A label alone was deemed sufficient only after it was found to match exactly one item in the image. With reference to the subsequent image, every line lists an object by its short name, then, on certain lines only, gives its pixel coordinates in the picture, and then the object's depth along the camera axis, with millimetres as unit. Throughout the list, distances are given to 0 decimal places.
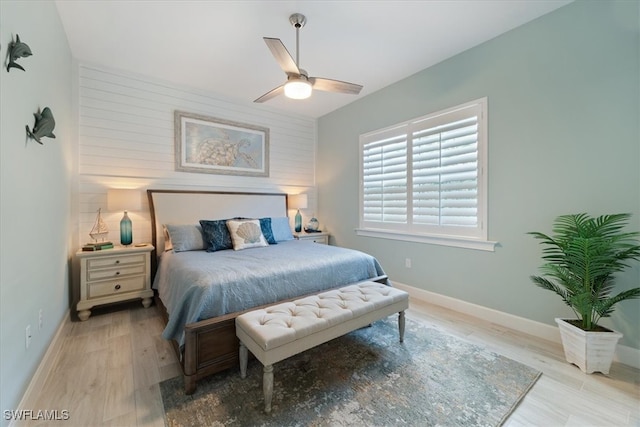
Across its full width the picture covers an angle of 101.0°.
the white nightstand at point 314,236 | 4352
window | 2824
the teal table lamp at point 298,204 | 4469
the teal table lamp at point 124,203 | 2998
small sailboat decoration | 3006
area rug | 1513
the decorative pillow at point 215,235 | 3090
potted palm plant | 1847
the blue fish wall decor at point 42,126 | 1712
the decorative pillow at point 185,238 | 3086
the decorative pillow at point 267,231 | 3523
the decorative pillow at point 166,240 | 3196
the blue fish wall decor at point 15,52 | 1350
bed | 1802
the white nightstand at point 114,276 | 2746
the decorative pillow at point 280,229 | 3864
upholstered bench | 1560
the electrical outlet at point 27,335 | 1586
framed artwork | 3692
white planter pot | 1849
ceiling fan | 2014
